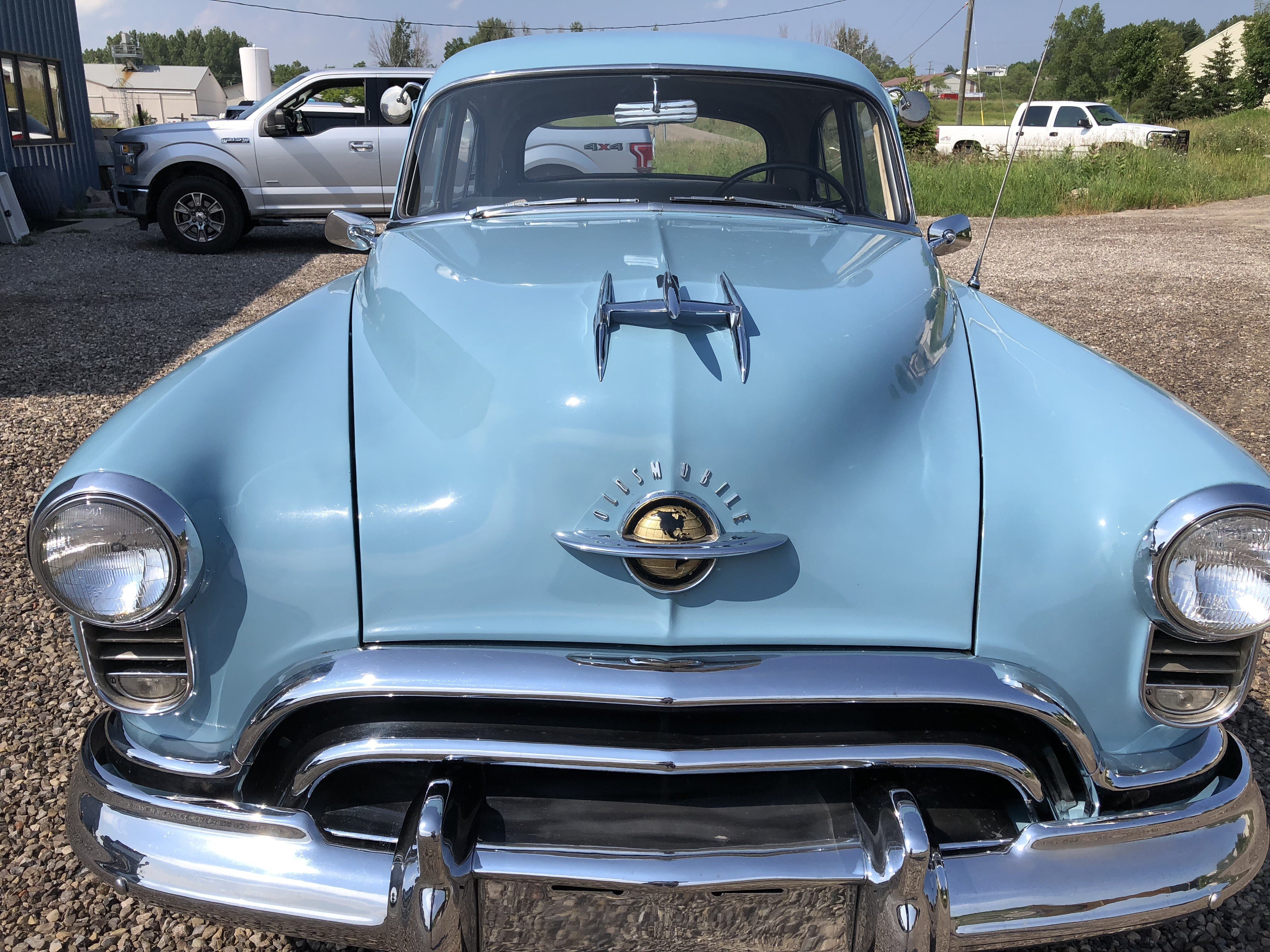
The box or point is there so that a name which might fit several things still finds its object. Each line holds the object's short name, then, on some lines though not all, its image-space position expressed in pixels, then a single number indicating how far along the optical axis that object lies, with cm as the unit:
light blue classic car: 143
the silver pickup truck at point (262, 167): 977
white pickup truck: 1855
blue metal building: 1232
